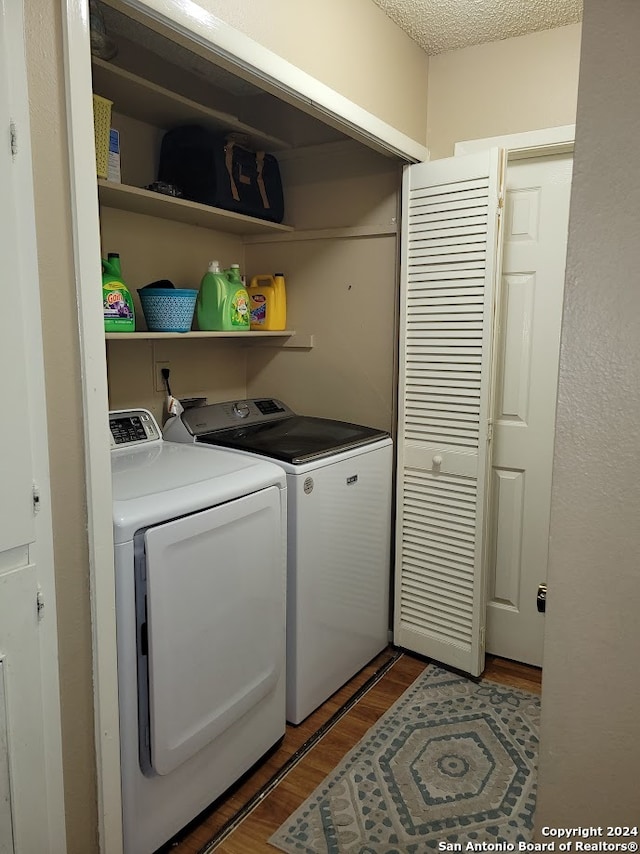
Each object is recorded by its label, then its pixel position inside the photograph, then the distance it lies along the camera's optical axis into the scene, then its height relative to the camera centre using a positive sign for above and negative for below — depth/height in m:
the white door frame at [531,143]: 2.32 +0.74
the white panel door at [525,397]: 2.47 -0.24
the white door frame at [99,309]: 1.26 +0.05
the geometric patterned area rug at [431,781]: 1.79 -1.40
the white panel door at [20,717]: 1.25 -0.78
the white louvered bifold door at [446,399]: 2.36 -0.24
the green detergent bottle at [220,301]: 2.45 +0.13
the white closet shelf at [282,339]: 2.78 -0.02
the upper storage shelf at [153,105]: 1.92 +0.78
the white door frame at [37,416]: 1.16 -0.17
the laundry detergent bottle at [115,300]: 2.02 +0.11
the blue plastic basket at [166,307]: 2.21 +0.09
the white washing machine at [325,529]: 2.17 -0.71
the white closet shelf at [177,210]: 2.00 +0.45
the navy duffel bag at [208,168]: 2.38 +0.64
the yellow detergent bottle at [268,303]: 2.77 +0.14
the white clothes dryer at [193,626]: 1.57 -0.80
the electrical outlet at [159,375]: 2.53 -0.16
